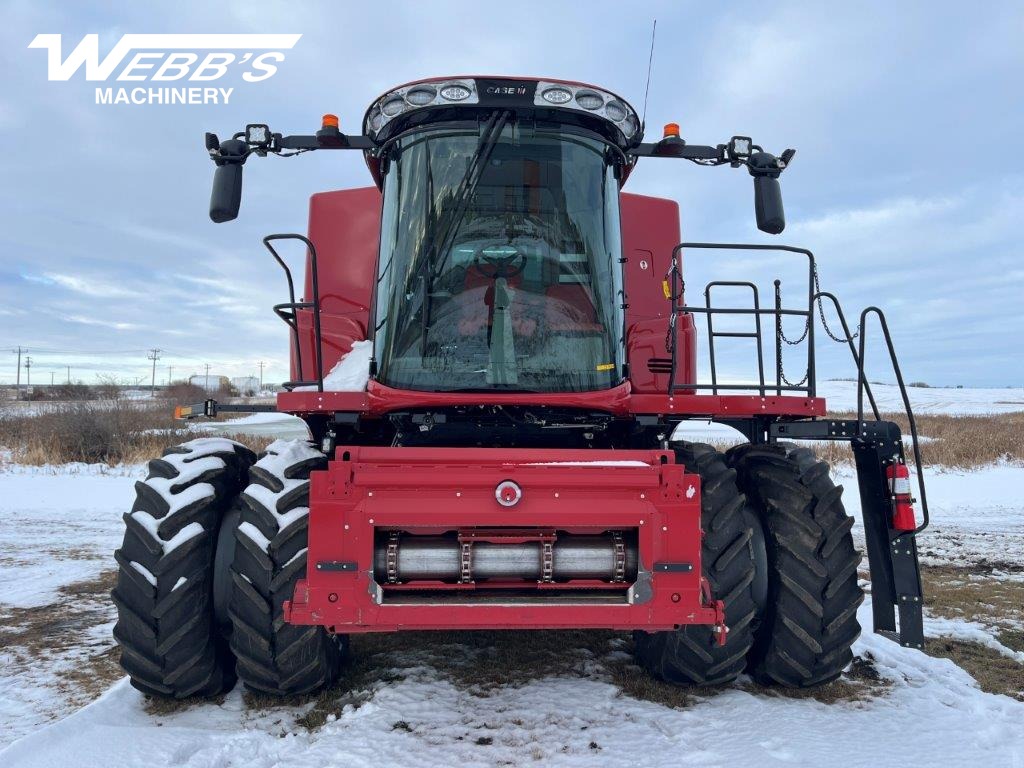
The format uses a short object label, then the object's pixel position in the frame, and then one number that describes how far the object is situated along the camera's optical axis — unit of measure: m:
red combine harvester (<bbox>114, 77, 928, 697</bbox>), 3.07
